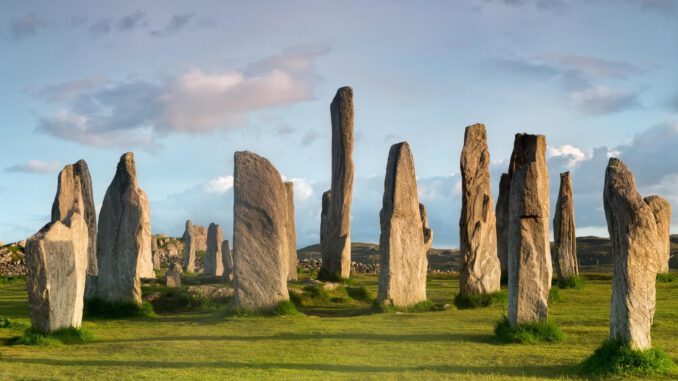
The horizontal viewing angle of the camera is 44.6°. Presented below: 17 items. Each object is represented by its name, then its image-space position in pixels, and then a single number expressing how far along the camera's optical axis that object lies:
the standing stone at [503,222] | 29.06
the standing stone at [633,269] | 13.20
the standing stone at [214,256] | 39.49
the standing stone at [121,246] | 21.97
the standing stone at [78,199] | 24.86
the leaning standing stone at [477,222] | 22.78
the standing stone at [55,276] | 16.89
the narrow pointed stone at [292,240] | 30.00
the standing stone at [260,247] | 20.69
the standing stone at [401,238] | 21.16
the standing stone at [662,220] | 30.55
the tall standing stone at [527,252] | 16.05
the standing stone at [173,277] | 27.20
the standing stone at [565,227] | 28.20
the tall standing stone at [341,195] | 30.19
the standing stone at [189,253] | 45.50
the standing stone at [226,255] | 35.88
